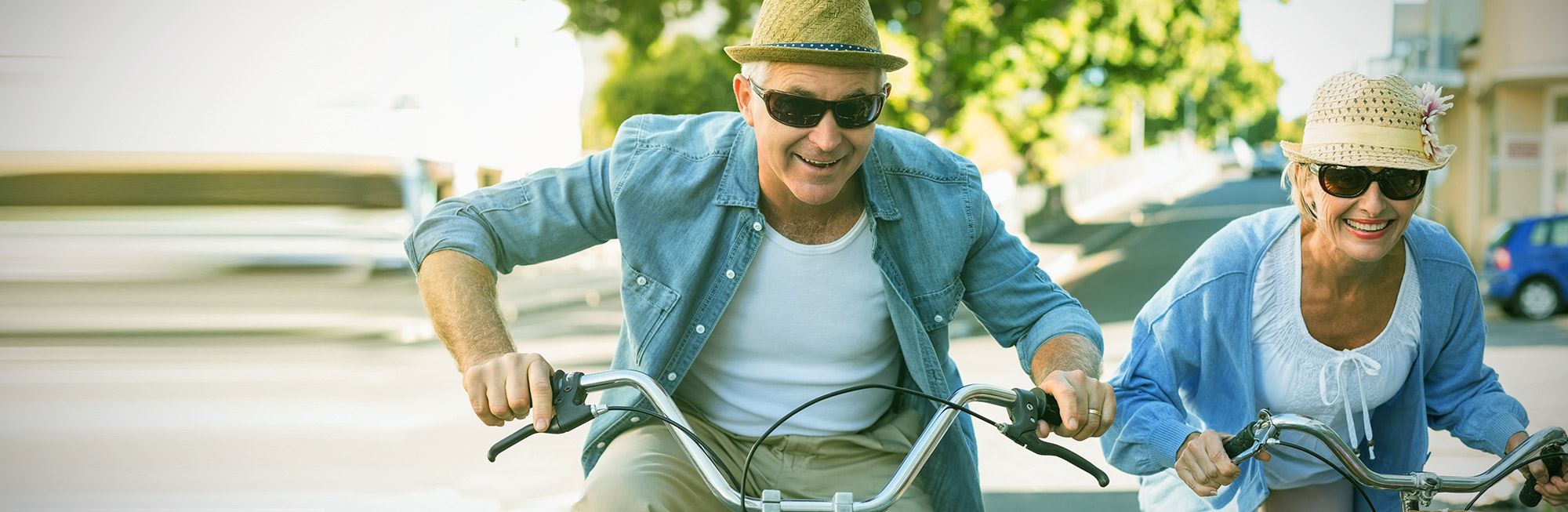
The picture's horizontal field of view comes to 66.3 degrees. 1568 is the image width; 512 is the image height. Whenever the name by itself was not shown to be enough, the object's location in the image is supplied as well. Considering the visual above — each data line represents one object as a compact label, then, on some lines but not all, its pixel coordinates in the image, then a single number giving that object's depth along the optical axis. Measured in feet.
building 69.26
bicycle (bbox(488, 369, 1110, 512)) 6.91
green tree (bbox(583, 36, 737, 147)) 85.87
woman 8.66
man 8.51
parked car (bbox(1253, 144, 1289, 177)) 227.61
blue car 48.96
